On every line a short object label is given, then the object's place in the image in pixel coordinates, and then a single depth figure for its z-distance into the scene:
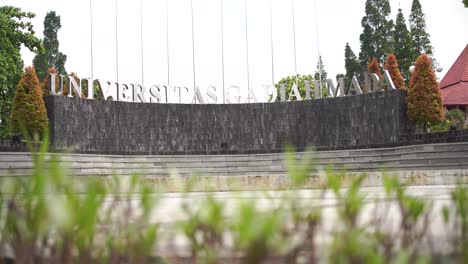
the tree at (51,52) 49.34
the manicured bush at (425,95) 25.80
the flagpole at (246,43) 27.55
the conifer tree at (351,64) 52.78
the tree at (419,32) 48.81
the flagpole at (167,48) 27.75
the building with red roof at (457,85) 42.34
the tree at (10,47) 25.56
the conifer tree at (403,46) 47.03
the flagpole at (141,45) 26.59
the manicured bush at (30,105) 23.00
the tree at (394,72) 31.16
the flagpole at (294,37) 27.70
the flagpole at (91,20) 25.27
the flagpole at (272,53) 27.68
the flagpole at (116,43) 26.75
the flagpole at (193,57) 27.50
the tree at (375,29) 49.16
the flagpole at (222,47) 28.00
